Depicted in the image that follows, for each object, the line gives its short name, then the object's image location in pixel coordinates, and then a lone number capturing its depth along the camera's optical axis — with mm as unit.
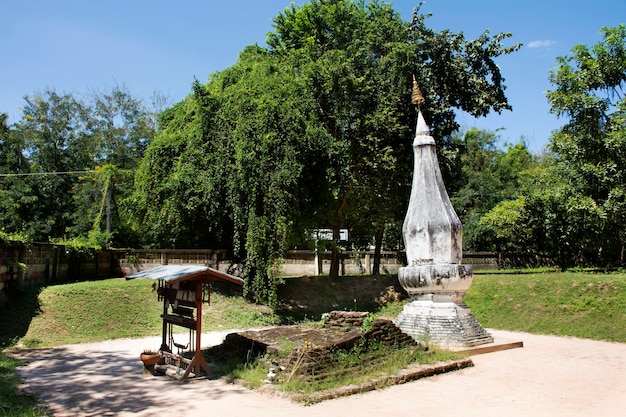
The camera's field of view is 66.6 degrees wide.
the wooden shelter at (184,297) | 8492
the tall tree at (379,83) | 18422
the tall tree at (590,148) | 16922
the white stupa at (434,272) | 11328
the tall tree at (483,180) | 30094
